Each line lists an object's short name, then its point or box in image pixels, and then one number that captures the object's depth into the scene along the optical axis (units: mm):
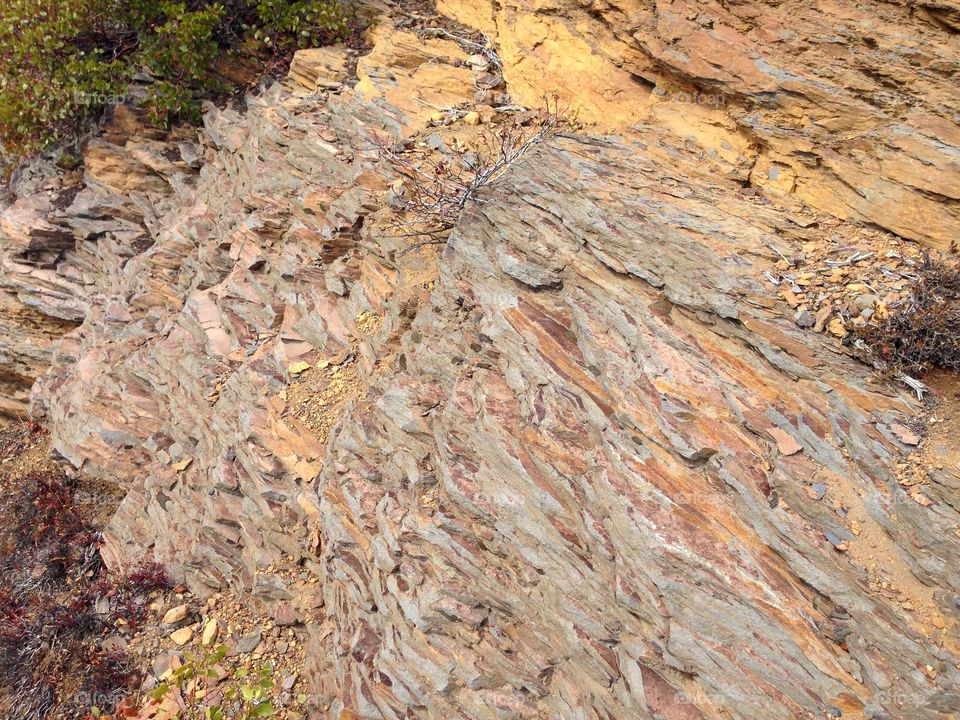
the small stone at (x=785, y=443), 4648
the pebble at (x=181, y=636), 8070
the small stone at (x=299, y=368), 8133
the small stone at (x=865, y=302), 4889
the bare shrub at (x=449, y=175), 7309
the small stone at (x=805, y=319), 4918
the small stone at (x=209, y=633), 7953
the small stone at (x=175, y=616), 8289
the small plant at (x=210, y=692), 7277
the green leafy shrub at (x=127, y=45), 10250
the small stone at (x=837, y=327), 4863
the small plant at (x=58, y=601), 8203
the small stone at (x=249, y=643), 7727
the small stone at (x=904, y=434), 4398
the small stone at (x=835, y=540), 4336
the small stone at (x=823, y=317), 4910
